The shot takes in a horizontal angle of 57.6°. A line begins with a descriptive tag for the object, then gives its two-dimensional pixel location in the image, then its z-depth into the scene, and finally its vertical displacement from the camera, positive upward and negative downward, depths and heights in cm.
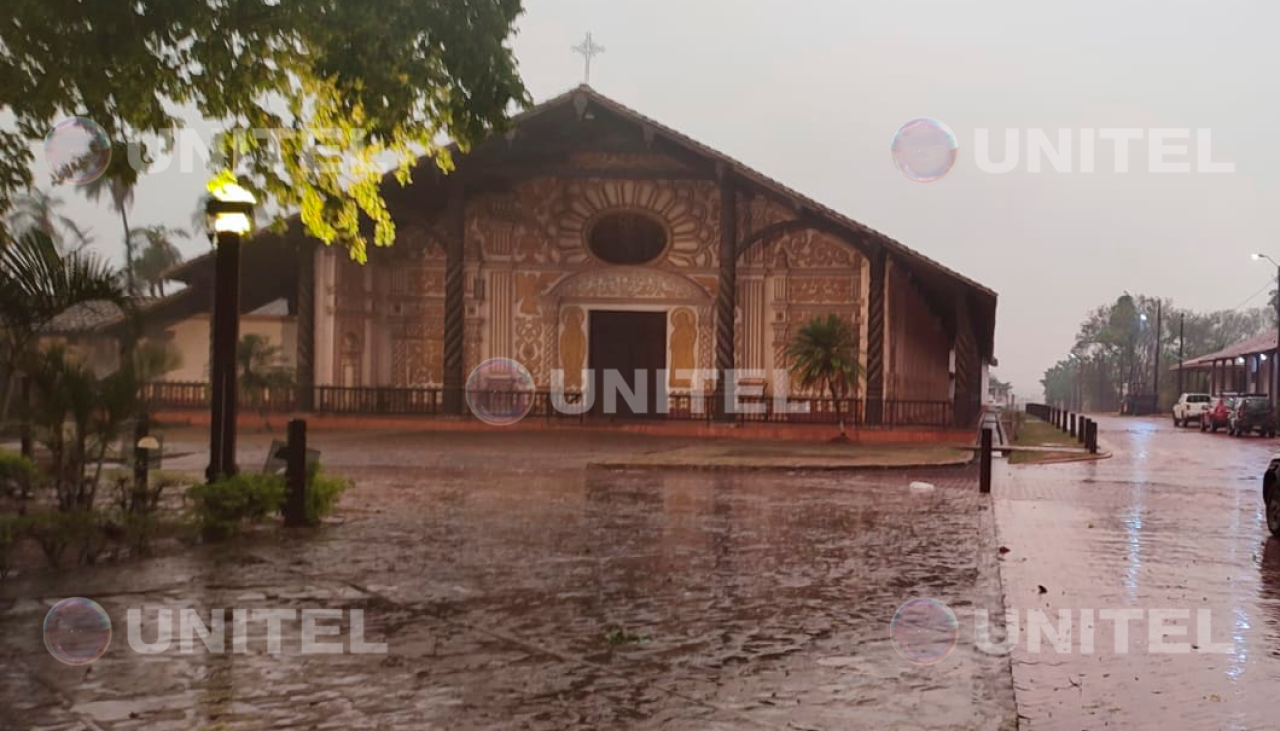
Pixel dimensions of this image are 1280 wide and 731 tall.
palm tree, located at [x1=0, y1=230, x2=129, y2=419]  880 +77
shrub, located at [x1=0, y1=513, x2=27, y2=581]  811 -106
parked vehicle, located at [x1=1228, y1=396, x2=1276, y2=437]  3997 -72
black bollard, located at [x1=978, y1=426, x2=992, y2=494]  1588 -105
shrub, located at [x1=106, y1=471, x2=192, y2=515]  934 -88
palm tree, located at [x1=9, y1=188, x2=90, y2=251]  5072 +877
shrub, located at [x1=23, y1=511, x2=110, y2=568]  853 -108
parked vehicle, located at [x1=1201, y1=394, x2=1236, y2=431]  4313 -71
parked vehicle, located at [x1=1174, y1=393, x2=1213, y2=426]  5078 -57
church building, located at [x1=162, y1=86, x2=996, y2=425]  2989 +294
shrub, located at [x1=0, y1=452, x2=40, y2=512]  956 -77
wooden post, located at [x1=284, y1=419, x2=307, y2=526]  1057 -93
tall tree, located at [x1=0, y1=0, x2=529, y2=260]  883 +264
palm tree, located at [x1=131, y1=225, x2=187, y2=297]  6281 +767
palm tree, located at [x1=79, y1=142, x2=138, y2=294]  5751 +961
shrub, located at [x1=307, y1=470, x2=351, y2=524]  1078 -100
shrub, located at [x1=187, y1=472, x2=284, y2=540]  970 -98
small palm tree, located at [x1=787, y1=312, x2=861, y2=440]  2727 +88
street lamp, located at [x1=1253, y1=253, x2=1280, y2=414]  4342 +62
